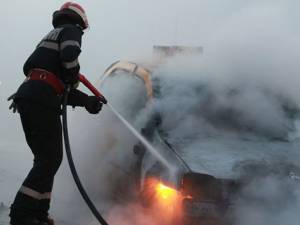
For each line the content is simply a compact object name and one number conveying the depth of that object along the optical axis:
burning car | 4.30
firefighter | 4.18
